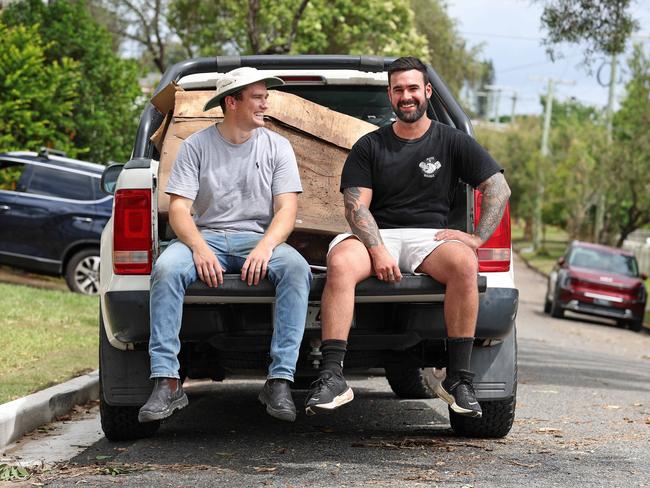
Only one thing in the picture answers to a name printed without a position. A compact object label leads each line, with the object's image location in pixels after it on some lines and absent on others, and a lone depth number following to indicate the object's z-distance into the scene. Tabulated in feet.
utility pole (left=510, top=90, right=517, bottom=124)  365.69
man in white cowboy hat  18.81
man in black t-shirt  19.06
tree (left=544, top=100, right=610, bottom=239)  145.37
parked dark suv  57.57
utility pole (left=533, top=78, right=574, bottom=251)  213.05
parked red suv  79.92
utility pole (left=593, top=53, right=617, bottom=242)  147.84
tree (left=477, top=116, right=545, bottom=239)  226.38
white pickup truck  19.43
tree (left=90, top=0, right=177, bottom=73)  120.06
